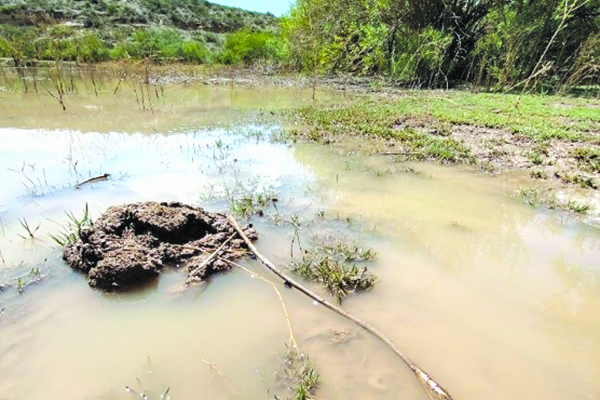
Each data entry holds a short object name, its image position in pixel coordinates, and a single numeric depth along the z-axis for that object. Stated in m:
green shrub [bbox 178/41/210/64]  26.38
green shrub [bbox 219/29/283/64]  25.62
